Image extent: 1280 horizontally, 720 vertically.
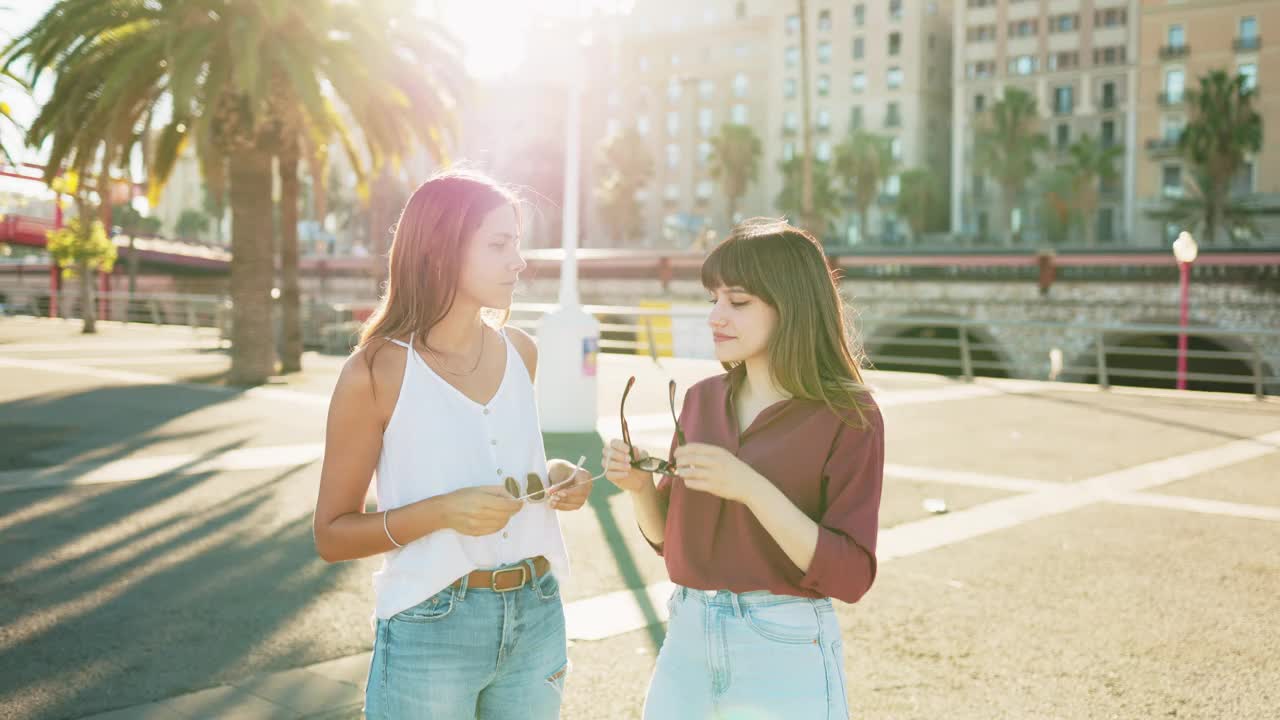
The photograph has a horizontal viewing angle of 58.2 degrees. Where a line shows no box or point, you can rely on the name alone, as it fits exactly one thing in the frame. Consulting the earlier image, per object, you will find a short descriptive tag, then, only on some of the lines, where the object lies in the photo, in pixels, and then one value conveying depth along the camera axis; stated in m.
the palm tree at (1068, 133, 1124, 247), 67.12
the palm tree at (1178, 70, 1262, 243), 59.41
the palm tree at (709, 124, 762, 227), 80.94
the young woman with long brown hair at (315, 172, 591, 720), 2.09
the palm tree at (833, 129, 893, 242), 75.19
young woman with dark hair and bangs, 2.08
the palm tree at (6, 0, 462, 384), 14.11
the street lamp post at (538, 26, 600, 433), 11.05
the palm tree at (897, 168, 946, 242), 74.00
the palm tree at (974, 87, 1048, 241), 69.81
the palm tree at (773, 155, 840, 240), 75.19
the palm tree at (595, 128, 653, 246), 84.50
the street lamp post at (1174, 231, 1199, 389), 20.86
